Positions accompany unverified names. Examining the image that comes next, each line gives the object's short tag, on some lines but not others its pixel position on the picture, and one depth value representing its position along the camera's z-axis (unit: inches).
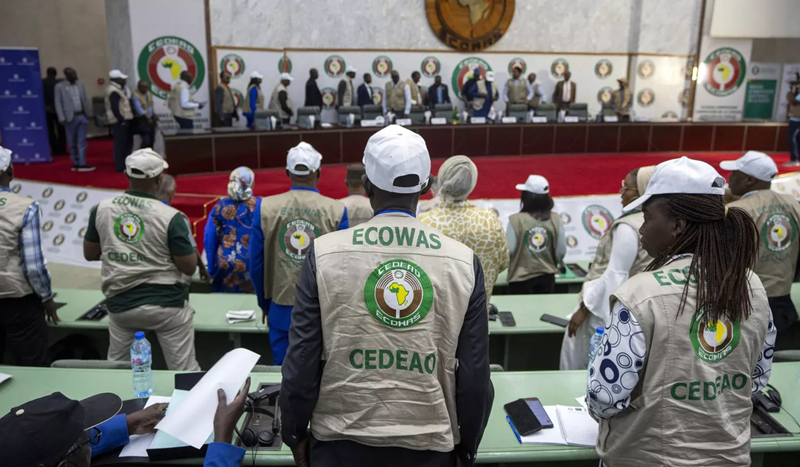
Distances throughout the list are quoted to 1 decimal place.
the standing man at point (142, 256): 112.6
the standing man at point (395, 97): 475.5
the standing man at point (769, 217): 127.7
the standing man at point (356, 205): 142.6
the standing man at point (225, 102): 414.0
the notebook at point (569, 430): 78.8
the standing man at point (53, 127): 413.1
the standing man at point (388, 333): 58.1
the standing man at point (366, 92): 471.8
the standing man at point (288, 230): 119.5
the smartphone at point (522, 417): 80.5
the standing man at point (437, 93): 489.4
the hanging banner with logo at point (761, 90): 563.8
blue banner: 362.9
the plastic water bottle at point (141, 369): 88.7
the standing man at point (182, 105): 381.1
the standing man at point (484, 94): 490.6
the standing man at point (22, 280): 116.0
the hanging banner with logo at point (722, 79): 543.8
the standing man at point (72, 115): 370.6
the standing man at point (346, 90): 469.1
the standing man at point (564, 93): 526.3
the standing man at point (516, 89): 504.1
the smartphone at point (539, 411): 81.4
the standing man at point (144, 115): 357.7
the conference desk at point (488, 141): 365.7
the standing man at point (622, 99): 506.9
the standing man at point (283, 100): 442.3
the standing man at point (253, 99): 426.0
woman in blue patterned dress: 156.1
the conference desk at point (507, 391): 77.4
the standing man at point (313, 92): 458.9
